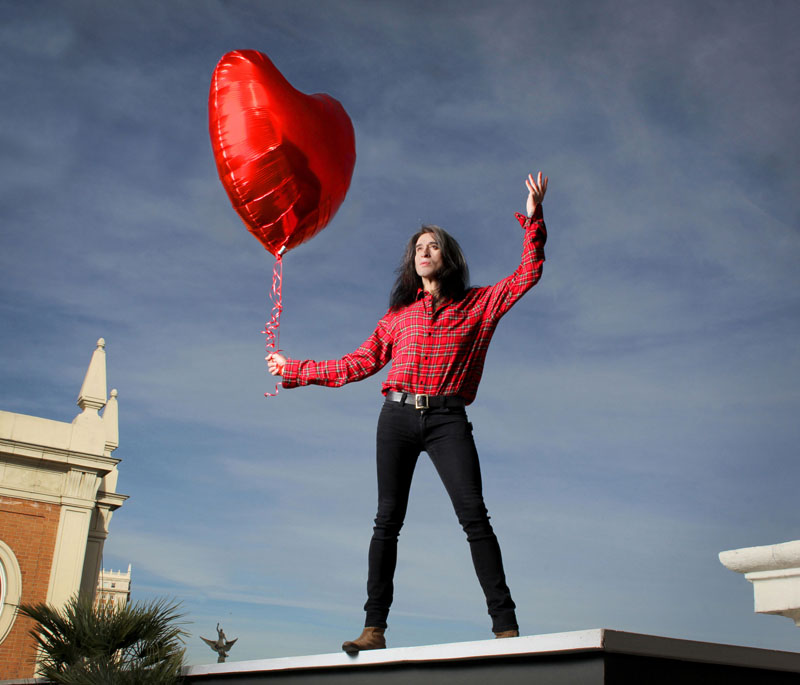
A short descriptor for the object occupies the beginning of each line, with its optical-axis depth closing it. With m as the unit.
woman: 3.37
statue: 12.16
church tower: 13.32
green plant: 6.24
